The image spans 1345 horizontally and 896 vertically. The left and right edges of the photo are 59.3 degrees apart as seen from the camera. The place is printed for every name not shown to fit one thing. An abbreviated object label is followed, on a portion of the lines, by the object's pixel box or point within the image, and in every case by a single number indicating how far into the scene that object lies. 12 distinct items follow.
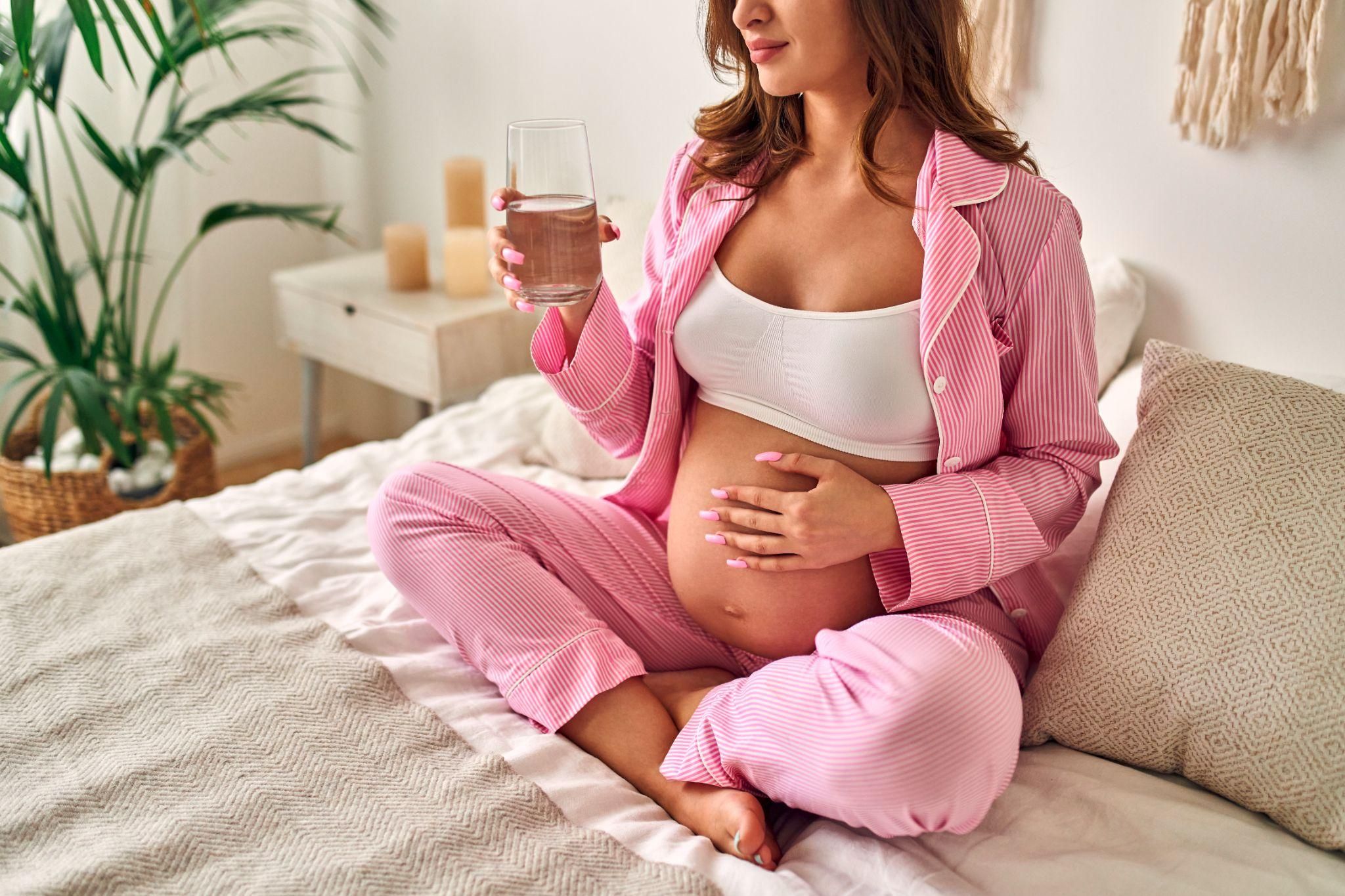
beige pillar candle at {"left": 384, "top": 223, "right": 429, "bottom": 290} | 2.51
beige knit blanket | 1.03
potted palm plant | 2.08
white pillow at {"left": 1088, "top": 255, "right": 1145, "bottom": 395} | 1.64
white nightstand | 2.37
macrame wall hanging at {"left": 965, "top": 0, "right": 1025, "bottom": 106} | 1.69
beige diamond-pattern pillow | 1.08
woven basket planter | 2.33
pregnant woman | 1.14
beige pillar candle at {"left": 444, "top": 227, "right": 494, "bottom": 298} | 2.46
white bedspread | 1.03
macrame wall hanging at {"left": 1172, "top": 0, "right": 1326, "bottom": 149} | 1.44
